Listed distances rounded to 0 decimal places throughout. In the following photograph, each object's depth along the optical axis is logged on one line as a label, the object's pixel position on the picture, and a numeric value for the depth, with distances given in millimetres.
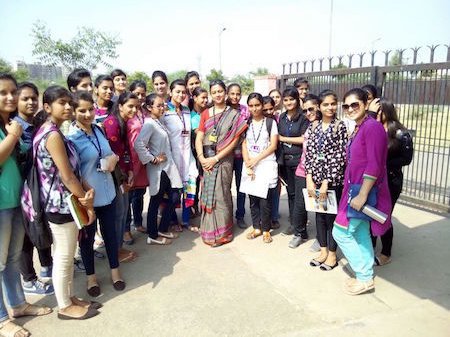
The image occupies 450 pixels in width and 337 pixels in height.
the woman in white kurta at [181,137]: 4148
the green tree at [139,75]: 28439
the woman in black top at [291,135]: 4023
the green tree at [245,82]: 32069
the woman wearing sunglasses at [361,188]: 2756
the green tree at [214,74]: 35078
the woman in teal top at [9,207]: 2355
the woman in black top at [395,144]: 3291
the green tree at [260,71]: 43344
